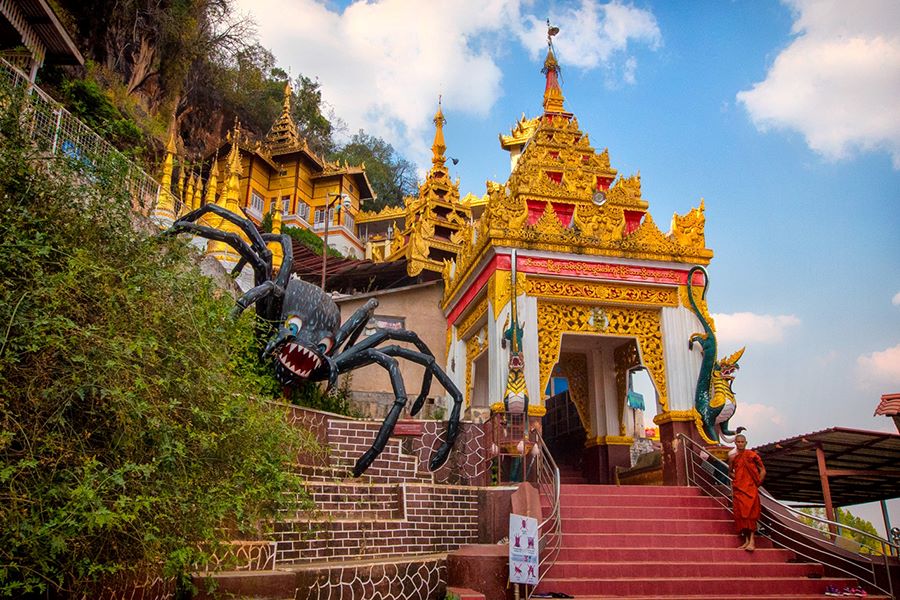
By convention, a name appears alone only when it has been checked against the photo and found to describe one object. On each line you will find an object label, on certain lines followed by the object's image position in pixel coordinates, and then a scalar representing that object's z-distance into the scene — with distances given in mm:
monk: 8180
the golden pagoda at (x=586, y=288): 10906
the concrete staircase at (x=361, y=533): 5852
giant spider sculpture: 9344
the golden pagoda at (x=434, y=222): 19844
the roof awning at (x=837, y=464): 8414
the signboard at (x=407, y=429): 10203
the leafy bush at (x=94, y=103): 16344
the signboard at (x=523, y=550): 6309
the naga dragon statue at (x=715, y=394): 10352
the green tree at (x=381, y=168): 45625
